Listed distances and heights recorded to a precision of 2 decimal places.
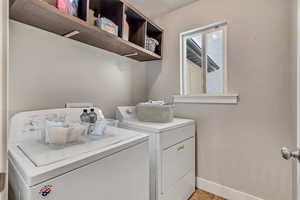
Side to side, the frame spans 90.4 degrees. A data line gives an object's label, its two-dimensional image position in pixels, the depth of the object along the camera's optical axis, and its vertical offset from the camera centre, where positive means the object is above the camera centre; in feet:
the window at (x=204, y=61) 5.68 +1.61
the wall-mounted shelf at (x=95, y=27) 3.33 +1.95
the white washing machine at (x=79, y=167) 1.94 -1.06
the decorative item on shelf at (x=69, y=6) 3.52 +2.28
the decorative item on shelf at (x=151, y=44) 6.26 +2.35
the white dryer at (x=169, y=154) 4.12 -1.73
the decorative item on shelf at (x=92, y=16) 4.74 +2.78
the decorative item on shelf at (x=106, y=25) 4.30 +2.19
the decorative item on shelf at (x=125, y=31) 5.11 +2.37
